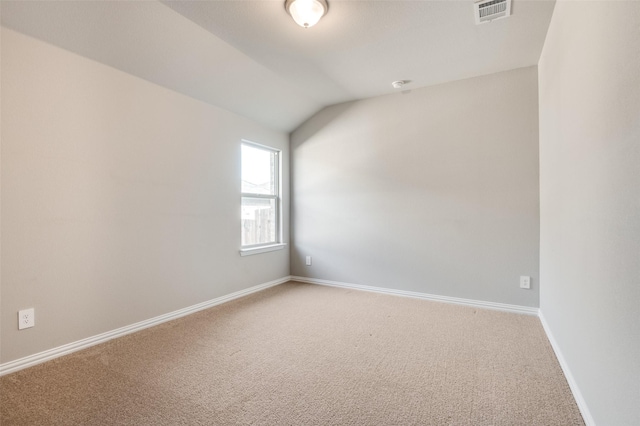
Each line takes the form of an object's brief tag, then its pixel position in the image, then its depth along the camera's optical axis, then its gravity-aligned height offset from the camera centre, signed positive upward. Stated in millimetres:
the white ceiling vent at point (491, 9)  2100 +1413
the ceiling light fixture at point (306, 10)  2018 +1357
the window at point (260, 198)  3818 +187
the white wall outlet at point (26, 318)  1966 -682
